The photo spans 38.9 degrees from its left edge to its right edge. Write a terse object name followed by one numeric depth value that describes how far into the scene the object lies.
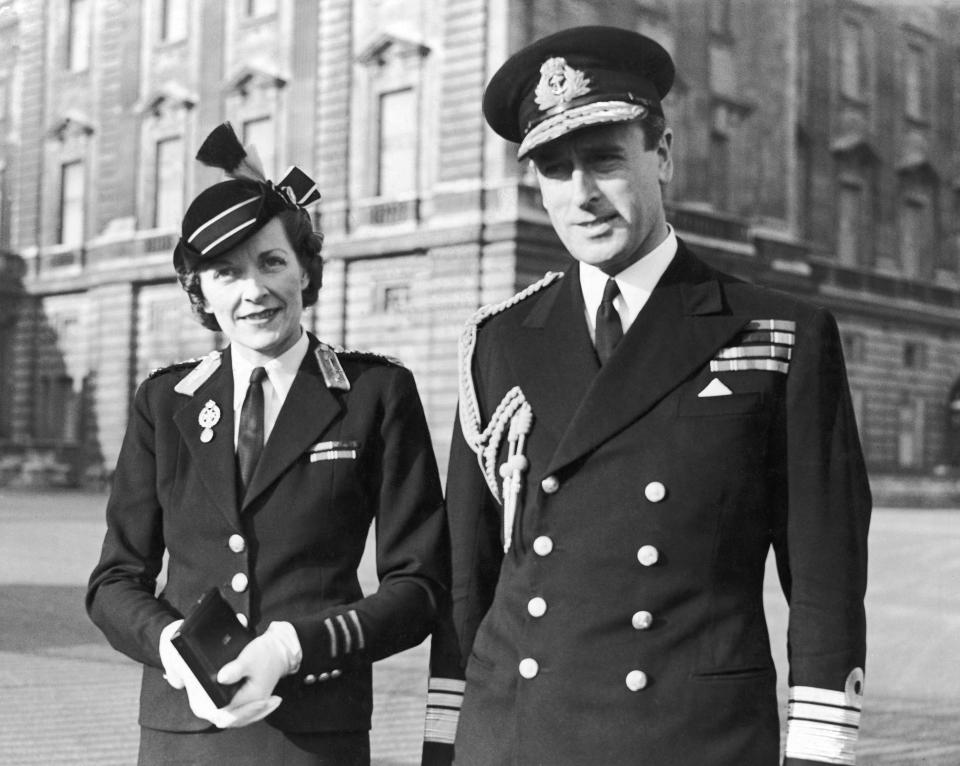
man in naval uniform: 2.37
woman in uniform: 2.77
